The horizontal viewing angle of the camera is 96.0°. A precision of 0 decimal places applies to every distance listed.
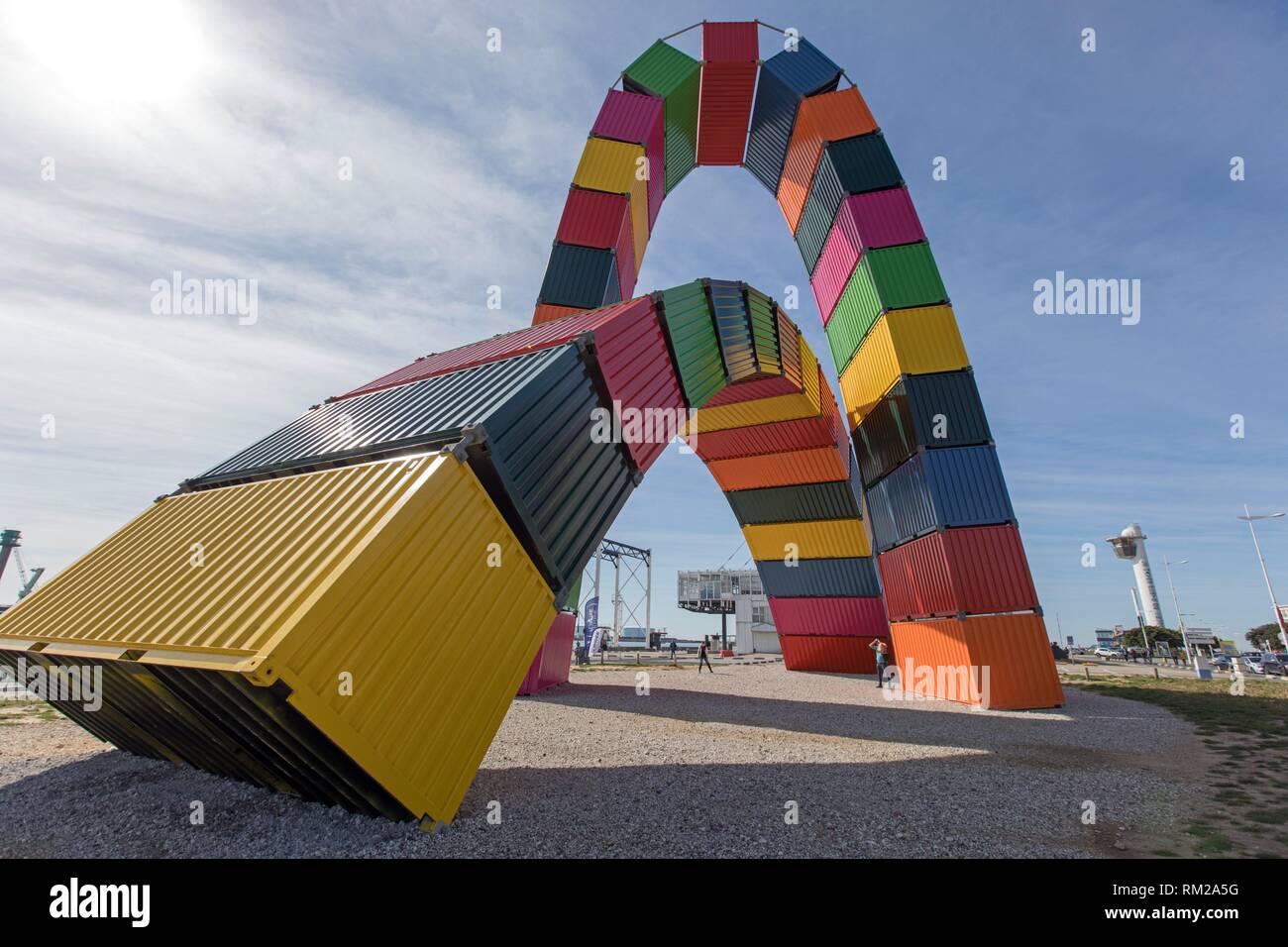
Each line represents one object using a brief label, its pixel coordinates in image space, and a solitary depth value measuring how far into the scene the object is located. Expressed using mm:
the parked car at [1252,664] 46706
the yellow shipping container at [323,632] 5809
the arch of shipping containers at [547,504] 6332
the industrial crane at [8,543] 68000
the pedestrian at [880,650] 23703
